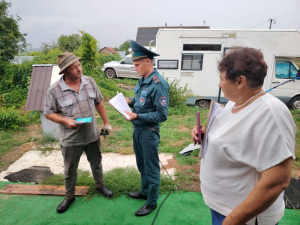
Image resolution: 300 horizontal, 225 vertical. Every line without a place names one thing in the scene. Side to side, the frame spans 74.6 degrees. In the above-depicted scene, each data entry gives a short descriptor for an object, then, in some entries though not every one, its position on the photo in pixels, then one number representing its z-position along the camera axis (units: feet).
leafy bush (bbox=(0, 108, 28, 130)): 17.07
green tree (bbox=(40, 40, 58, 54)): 67.05
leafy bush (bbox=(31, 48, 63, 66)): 25.84
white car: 38.40
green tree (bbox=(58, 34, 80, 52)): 58.75
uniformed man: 6.70
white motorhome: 20.52
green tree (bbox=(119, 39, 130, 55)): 171.81
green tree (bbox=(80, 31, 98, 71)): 24.48
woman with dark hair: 2.79
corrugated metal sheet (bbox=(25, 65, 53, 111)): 13.70
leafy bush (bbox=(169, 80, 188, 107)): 22.62
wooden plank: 8.91
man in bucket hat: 7.17
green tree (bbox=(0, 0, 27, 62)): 28.81
